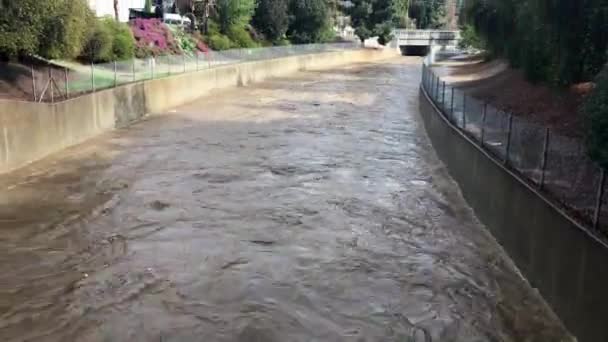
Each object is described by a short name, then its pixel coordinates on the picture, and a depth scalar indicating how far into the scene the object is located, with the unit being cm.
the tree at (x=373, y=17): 7475
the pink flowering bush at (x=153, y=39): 3297
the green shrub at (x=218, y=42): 4325
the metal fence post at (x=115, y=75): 2344
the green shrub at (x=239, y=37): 4719
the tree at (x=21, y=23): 1700
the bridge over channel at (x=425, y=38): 8581
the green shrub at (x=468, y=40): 4662
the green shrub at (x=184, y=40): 3798
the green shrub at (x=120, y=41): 2806
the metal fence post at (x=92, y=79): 2147
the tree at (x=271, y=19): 5328
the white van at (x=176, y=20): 4647
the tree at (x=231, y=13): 4669
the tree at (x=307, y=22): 5894
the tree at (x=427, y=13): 10469
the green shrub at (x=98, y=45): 2469
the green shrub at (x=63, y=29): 1805
